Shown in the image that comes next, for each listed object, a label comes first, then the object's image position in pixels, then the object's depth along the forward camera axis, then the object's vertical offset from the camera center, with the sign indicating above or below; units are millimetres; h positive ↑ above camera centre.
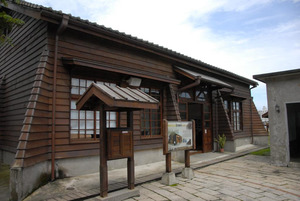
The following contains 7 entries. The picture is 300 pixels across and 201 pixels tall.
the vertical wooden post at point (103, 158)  4566 -740
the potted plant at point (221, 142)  11391 -1139
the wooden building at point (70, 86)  5668 +1193
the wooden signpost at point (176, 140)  5859 -520
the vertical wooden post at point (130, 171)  5016 -1091
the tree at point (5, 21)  5165 +2416
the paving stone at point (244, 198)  4867 -1684
